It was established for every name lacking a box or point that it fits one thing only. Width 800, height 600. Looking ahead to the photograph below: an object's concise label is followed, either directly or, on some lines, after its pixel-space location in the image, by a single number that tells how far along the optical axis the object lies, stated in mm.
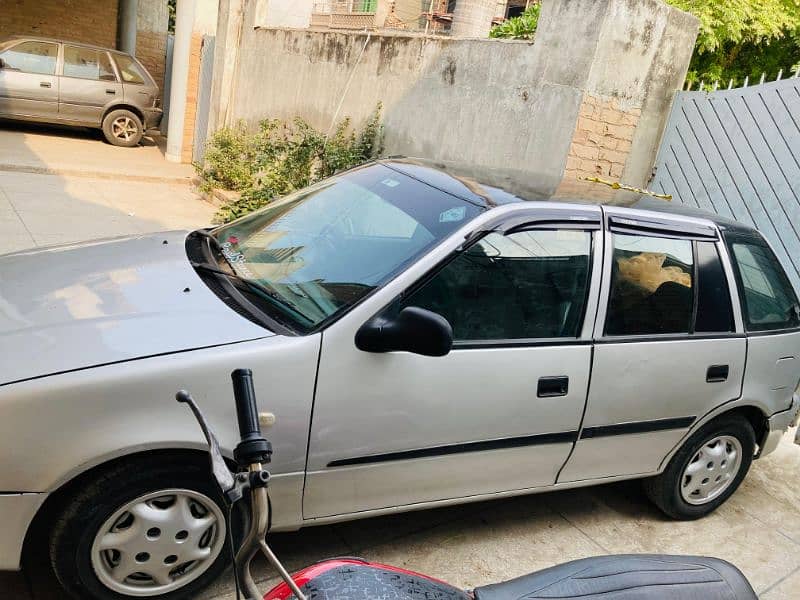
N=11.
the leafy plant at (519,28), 10430
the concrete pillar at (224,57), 11289
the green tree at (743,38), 11227
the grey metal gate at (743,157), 6188
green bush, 8664
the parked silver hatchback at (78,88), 12195
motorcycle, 1257
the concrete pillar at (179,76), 11454
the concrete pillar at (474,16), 14242
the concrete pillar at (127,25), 17969
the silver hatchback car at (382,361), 2449
